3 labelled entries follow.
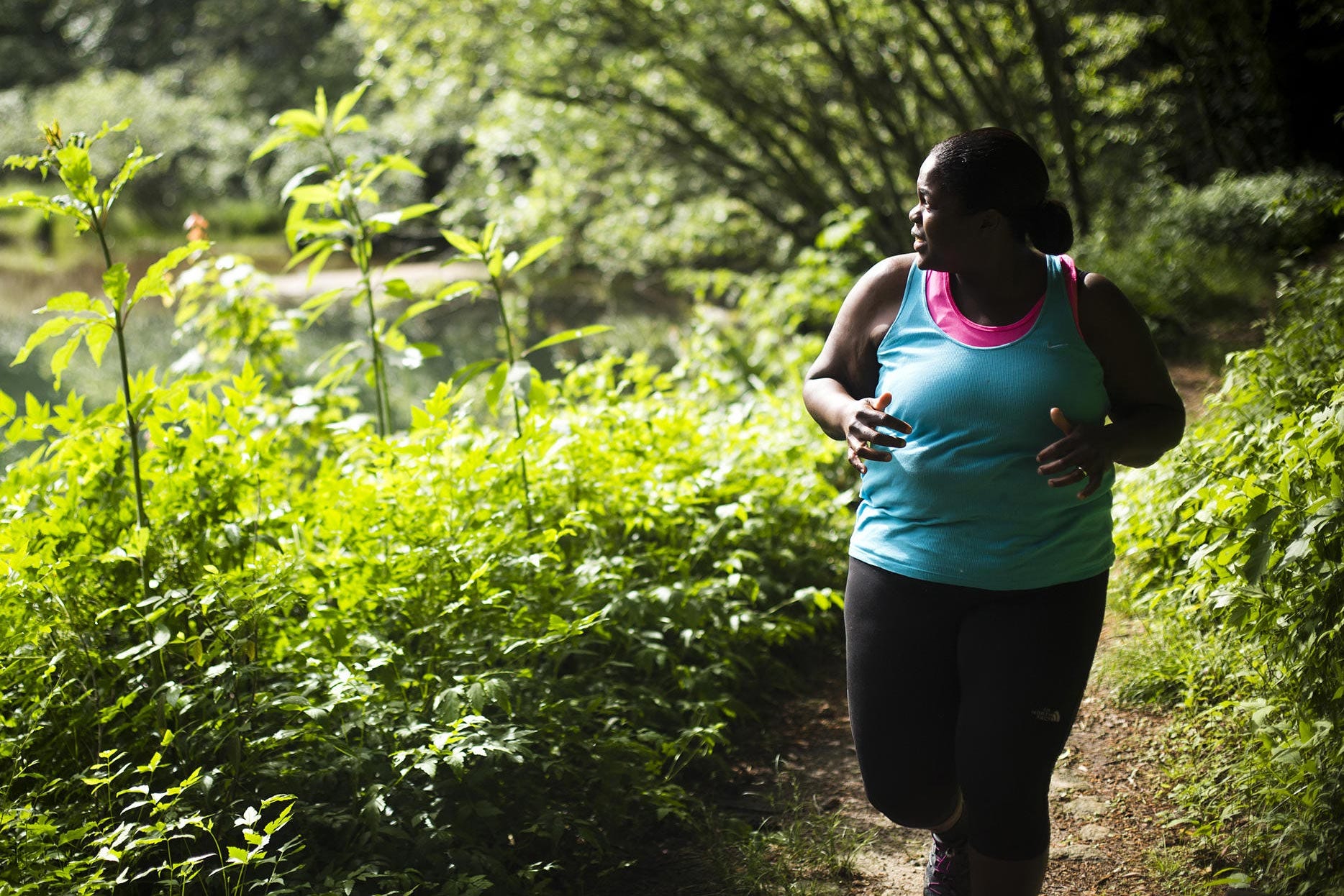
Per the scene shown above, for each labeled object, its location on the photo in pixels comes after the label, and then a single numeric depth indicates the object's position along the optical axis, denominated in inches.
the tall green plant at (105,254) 104.0
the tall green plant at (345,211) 143.2
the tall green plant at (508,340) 136.9
